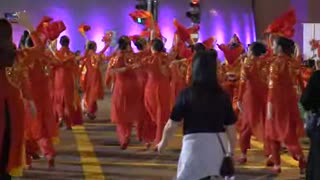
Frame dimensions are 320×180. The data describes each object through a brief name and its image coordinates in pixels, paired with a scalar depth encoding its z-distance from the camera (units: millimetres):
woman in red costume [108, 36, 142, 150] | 17212
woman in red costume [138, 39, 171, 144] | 16936
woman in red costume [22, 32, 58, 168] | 14213
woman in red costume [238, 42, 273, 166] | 14561
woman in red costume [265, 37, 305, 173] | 13398
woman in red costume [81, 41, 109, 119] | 24505
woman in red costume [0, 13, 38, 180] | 10153
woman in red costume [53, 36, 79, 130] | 19755
